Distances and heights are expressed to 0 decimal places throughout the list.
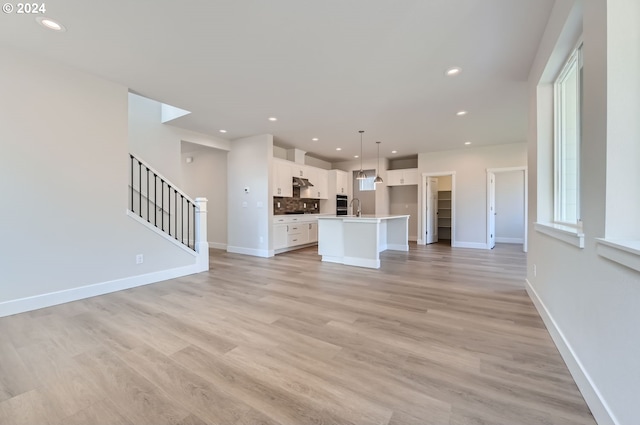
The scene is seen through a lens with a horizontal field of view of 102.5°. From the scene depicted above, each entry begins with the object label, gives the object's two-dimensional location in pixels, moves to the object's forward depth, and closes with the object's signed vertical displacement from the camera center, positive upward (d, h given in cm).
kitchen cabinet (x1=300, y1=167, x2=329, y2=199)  726 +78
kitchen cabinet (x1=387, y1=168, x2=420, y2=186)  788 +103
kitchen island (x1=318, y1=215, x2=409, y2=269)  462 -57
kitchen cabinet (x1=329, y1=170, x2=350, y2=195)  814 +94
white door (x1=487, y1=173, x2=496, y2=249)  675 -1
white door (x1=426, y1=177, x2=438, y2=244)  763 +0
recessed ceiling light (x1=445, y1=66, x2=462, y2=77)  306 +168
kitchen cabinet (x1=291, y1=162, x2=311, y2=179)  669 +107
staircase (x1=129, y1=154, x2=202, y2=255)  451 +10
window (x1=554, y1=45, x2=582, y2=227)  227 +63
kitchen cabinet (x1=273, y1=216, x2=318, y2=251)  609 -56
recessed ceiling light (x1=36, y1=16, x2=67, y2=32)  227 +169
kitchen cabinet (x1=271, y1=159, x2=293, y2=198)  609 +76
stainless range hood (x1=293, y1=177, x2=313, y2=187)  683 +75
